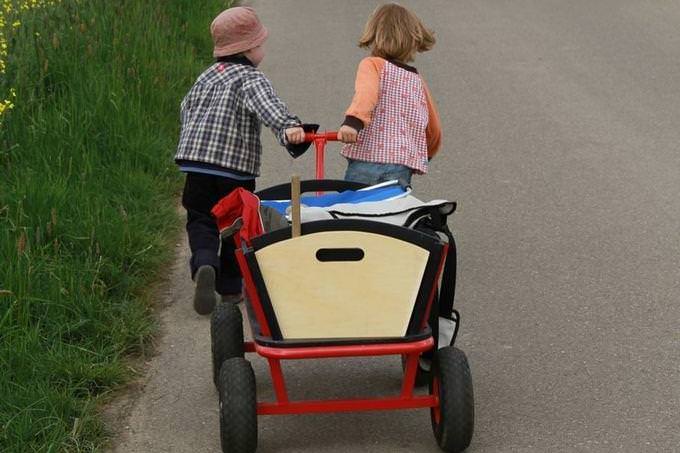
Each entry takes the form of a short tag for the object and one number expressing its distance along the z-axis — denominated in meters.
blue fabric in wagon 7.27
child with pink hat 9.14
